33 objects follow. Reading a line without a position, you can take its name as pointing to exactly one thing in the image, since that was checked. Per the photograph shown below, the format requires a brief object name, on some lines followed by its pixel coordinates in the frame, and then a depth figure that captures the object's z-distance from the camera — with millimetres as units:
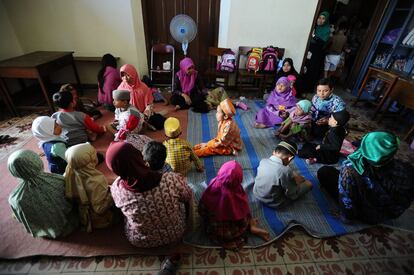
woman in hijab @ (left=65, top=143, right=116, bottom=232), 1338
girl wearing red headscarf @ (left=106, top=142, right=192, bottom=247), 1048
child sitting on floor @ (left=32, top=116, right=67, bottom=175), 1794
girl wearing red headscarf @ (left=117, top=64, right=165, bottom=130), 2899
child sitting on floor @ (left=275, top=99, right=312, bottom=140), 2586
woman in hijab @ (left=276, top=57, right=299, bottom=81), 3730
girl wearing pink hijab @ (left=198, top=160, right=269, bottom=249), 1277
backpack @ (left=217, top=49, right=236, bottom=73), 3944
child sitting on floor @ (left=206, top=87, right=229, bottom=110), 3578
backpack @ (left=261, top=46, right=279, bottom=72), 3834
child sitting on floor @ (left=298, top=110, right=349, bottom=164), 2146
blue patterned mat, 1632
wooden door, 4035
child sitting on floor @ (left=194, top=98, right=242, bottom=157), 2219
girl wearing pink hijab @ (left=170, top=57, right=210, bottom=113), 3445
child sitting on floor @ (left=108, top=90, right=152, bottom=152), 2250
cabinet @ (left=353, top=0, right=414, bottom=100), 3494
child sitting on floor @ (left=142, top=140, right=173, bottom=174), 1421
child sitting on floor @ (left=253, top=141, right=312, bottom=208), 1630
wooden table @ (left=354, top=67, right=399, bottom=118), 3154
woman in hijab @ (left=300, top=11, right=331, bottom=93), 4062
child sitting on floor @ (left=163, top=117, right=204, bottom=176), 1864
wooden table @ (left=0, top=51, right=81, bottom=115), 2869
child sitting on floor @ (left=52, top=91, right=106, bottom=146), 2158
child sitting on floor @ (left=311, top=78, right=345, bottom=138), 2607
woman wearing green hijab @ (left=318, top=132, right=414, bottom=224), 1386
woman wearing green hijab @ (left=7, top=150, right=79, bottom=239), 1239
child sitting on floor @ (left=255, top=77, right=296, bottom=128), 3082
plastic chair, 4176
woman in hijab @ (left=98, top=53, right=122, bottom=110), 3258
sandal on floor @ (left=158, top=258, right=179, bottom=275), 1347
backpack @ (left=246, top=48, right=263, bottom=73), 3863
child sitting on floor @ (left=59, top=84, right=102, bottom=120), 2949
